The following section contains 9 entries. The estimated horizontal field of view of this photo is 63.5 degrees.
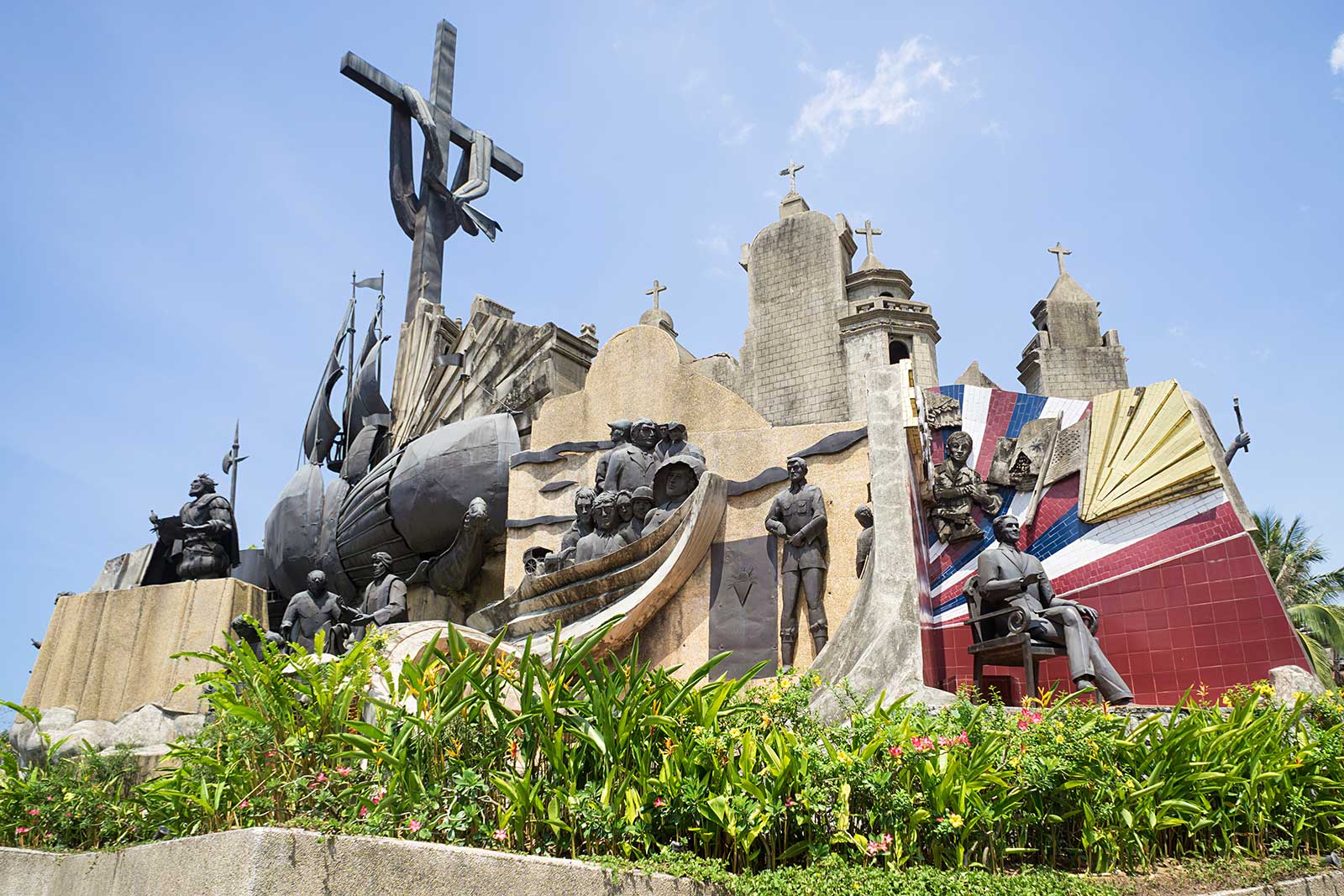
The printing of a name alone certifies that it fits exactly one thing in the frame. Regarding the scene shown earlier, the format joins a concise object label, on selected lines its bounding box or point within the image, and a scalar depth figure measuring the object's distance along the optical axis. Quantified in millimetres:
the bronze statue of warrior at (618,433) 10998
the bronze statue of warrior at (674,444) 10492
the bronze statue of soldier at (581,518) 10586
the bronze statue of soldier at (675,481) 10297
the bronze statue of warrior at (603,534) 10242
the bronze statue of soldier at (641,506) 10250
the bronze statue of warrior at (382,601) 11055
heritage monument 8367
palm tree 20469
